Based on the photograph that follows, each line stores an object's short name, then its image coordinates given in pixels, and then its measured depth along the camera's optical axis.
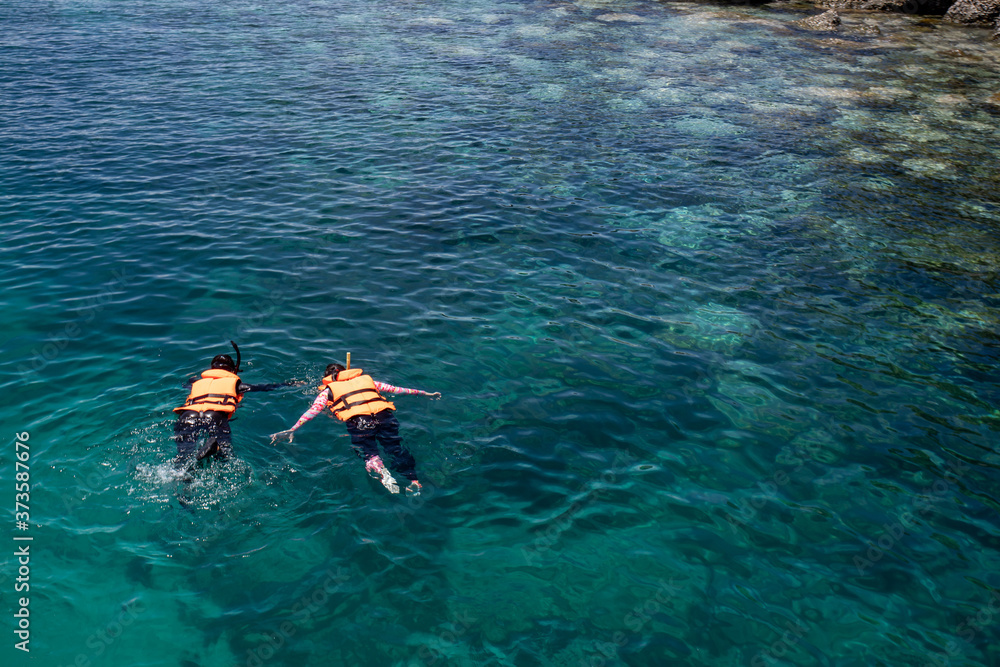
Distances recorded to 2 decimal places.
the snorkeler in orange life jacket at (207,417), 11.47
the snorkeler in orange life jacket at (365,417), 11.55
